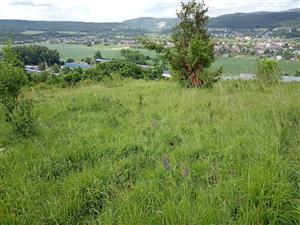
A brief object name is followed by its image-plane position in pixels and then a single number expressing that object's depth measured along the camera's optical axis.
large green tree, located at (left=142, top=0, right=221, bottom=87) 8.32
